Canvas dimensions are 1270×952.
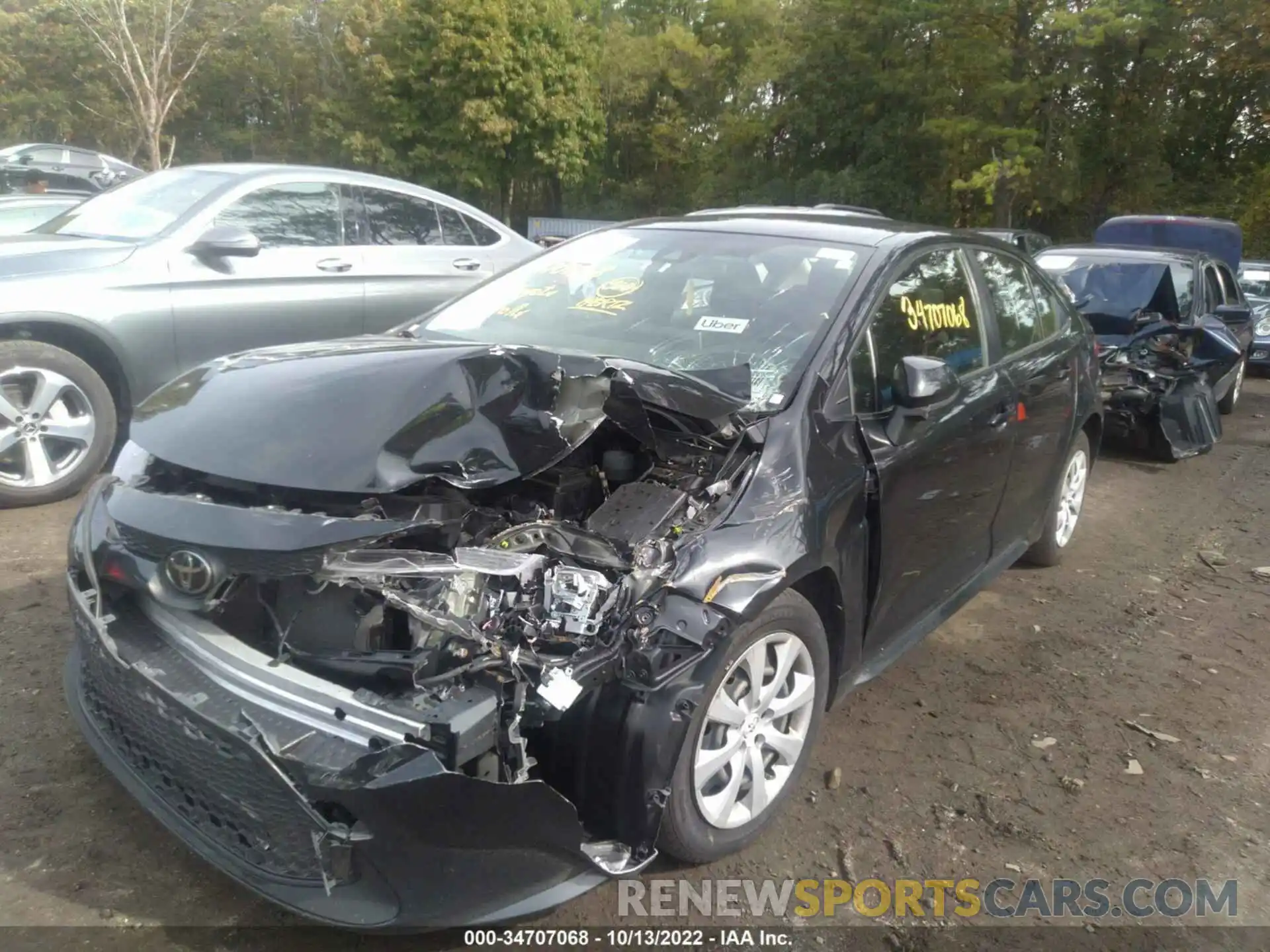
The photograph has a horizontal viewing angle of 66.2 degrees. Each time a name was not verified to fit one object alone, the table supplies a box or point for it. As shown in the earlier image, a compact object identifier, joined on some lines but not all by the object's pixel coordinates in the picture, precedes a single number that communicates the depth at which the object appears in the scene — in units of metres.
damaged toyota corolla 2.11
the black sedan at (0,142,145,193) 13.80
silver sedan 4.80
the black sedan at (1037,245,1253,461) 7.93
